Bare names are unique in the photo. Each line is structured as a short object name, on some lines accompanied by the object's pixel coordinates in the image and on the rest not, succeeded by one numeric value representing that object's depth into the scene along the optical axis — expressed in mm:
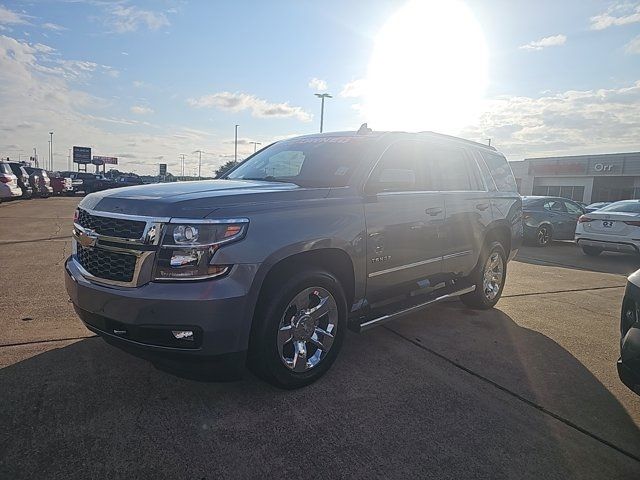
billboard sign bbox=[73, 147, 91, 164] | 73062
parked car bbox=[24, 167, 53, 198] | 22859
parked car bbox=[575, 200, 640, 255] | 9727
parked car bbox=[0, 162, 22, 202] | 16938
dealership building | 39250
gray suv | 2598
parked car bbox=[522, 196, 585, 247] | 12688
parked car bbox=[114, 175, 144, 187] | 34162
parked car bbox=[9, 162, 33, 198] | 20123
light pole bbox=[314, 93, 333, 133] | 34656
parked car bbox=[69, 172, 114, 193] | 33906
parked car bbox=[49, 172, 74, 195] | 28953
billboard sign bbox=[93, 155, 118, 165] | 98762
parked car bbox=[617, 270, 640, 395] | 2527
